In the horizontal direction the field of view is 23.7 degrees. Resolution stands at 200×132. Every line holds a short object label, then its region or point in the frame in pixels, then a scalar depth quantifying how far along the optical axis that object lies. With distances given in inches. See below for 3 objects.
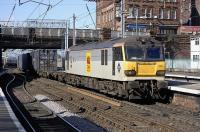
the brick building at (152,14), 3353.3
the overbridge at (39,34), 2787.9
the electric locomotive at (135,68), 869.8
